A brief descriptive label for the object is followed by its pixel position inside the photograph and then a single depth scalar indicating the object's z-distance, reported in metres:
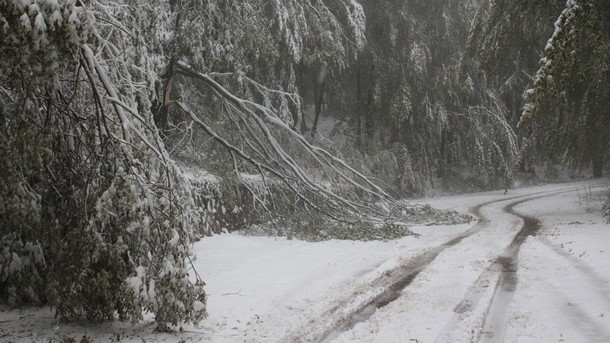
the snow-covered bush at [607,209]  12.83
